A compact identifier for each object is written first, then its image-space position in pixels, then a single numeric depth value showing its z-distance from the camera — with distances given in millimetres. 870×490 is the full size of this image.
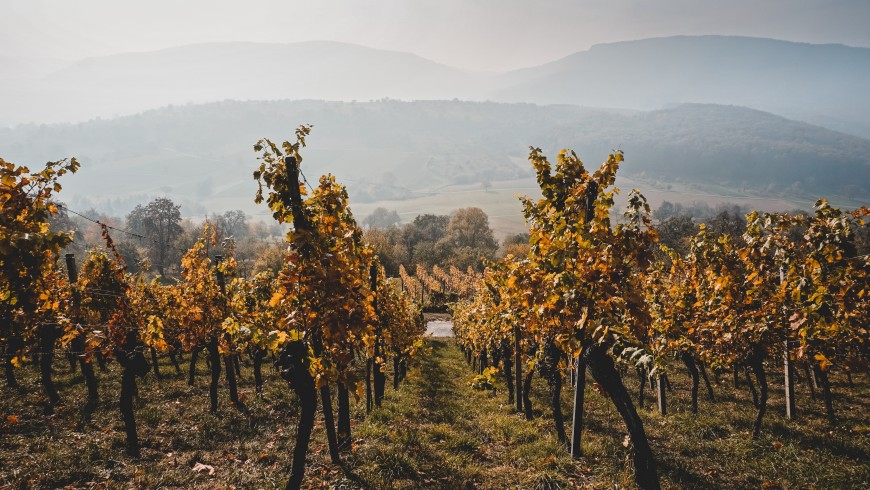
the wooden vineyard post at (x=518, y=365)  13609
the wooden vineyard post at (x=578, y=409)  8156
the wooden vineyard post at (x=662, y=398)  14258
